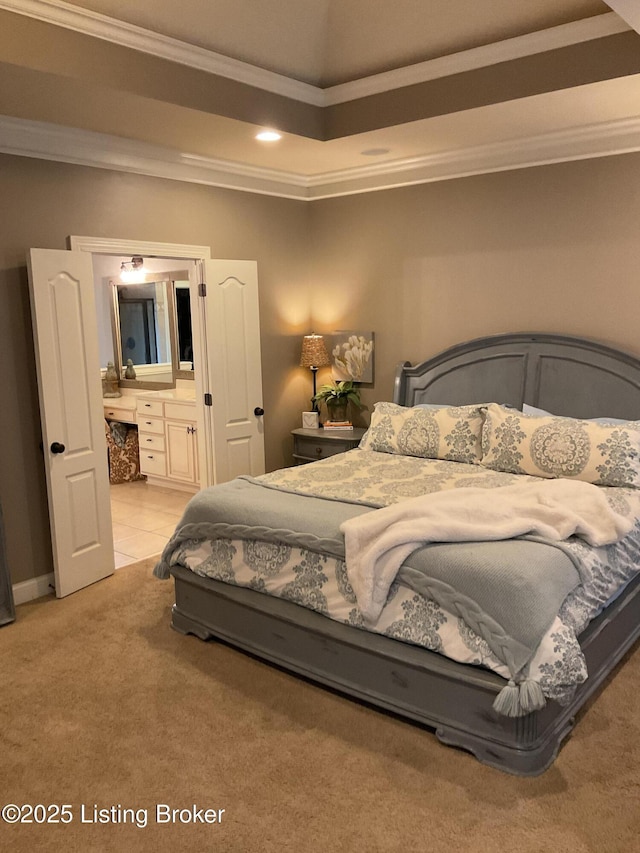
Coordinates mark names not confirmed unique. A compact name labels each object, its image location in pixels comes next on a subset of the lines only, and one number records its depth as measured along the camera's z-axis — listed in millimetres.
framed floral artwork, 5113
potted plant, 5145
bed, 2361
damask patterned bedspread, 2348
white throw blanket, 2584
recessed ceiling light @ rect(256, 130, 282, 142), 3772
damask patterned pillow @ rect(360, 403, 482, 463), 4008
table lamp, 5203
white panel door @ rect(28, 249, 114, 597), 3652
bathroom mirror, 6191
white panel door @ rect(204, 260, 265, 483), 4625
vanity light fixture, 6328
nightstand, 4852
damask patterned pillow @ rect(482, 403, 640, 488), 3373
